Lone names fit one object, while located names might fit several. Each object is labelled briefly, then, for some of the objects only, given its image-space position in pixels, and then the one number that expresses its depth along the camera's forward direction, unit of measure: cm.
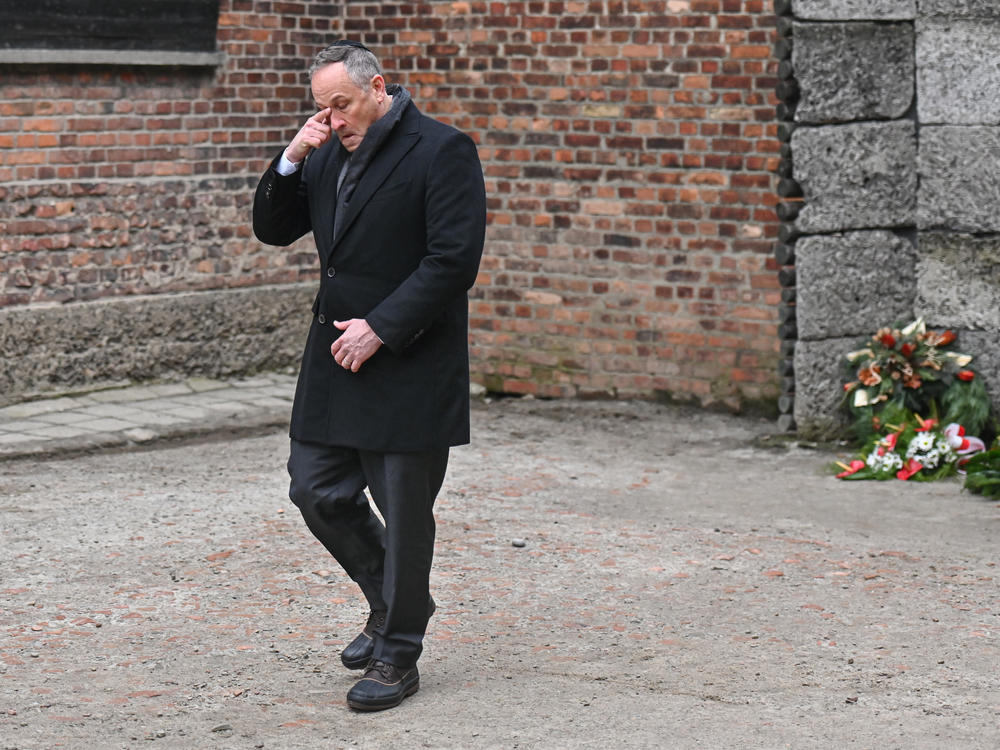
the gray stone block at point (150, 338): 1808
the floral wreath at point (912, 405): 1540
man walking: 898
